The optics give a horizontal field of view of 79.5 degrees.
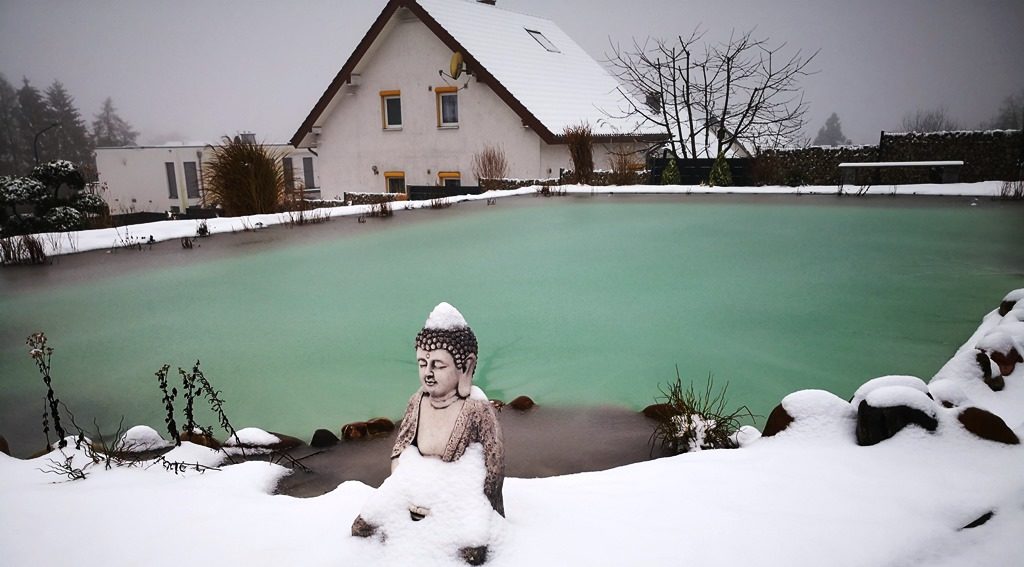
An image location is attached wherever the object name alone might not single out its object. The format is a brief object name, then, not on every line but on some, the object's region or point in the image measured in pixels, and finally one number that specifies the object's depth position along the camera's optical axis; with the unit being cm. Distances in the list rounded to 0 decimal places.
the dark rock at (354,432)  367
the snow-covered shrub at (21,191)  1195
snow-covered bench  1383
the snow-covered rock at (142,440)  343
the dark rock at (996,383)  357
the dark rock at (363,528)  214
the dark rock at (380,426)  372
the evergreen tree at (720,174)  1445
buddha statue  202
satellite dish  1703
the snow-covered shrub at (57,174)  1242
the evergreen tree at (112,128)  5553
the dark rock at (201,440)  344
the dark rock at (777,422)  312
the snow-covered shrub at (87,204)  1325
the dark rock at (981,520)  224
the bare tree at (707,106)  1945
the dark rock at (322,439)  359
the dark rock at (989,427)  273
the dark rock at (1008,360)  375
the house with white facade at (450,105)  1706
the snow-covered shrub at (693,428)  337
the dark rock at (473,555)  201
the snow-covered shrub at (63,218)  1235
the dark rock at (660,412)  368
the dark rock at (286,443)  355
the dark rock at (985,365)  365
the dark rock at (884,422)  282
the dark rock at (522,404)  409
